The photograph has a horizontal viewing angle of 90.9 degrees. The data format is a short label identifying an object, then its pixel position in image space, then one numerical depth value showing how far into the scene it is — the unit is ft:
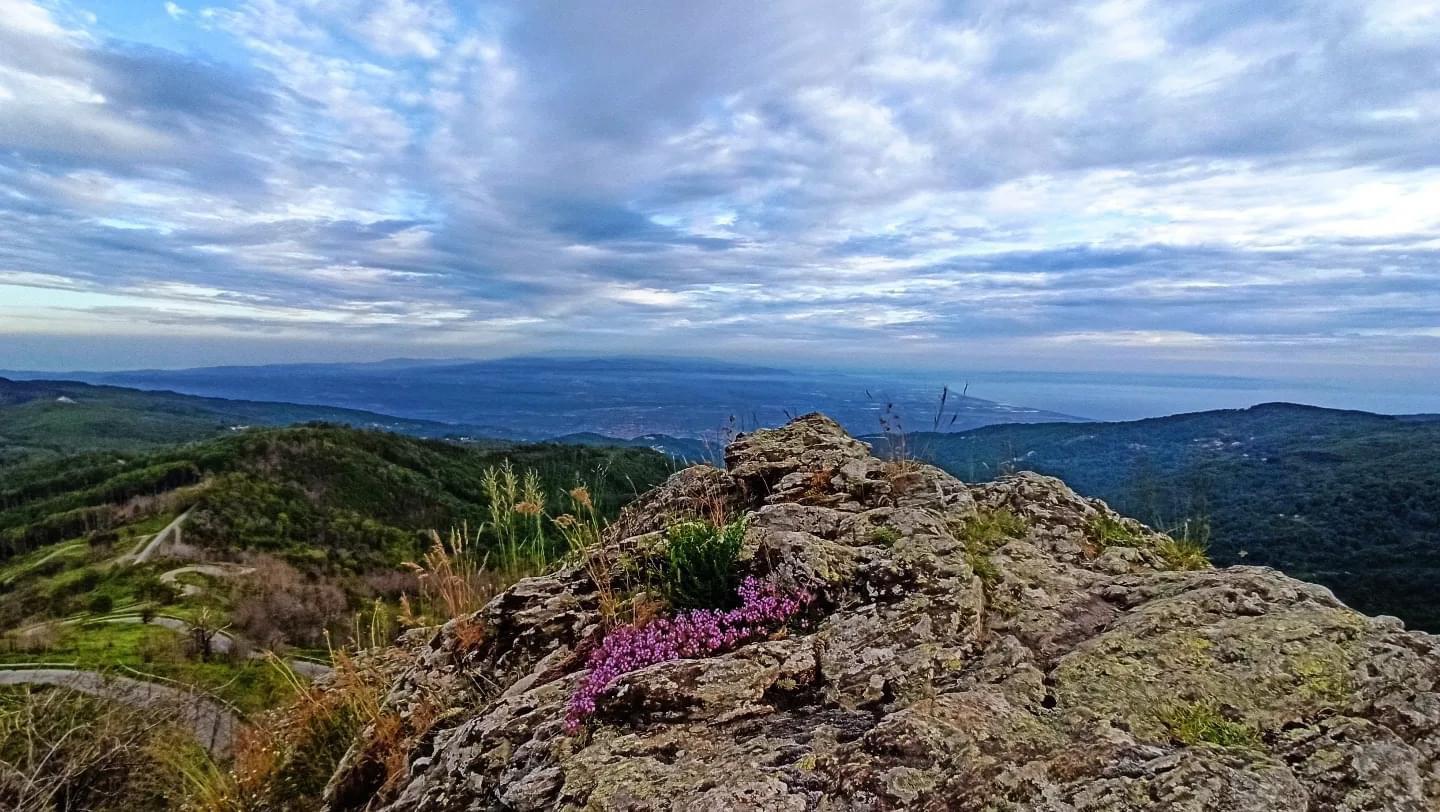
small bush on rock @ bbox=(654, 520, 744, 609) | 17.20
